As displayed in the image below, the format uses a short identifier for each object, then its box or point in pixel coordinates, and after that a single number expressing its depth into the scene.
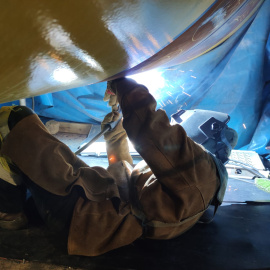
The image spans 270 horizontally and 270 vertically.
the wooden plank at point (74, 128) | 2.65
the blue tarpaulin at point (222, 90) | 2.02
